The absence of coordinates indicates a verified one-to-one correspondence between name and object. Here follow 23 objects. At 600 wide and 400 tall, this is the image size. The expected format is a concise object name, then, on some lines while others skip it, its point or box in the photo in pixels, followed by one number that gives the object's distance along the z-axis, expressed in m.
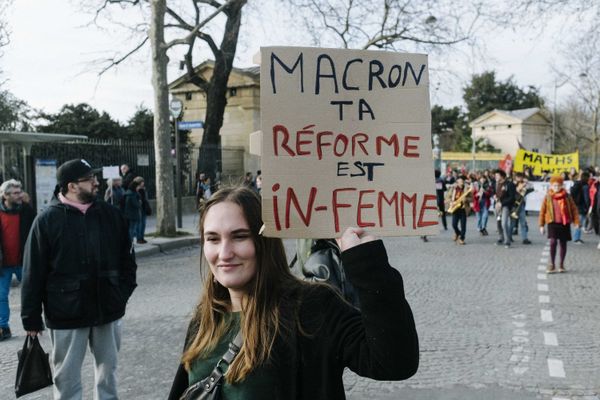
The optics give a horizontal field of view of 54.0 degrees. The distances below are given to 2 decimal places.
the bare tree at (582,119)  43.91
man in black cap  3.86
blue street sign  17.17
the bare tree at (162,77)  14.99
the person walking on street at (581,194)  17.09
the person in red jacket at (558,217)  10.33
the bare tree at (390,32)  22.75
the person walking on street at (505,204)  14.08
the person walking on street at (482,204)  16.75
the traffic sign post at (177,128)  16.70
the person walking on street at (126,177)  13.89
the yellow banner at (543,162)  24.06
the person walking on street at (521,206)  14.84
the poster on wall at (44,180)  12.38
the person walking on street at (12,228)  6.88
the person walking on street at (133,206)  13.25
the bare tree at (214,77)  20.37
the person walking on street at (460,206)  14.55
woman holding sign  1.58
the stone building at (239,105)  34.94
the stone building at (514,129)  78.81
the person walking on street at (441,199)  18.34
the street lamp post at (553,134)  55.34
